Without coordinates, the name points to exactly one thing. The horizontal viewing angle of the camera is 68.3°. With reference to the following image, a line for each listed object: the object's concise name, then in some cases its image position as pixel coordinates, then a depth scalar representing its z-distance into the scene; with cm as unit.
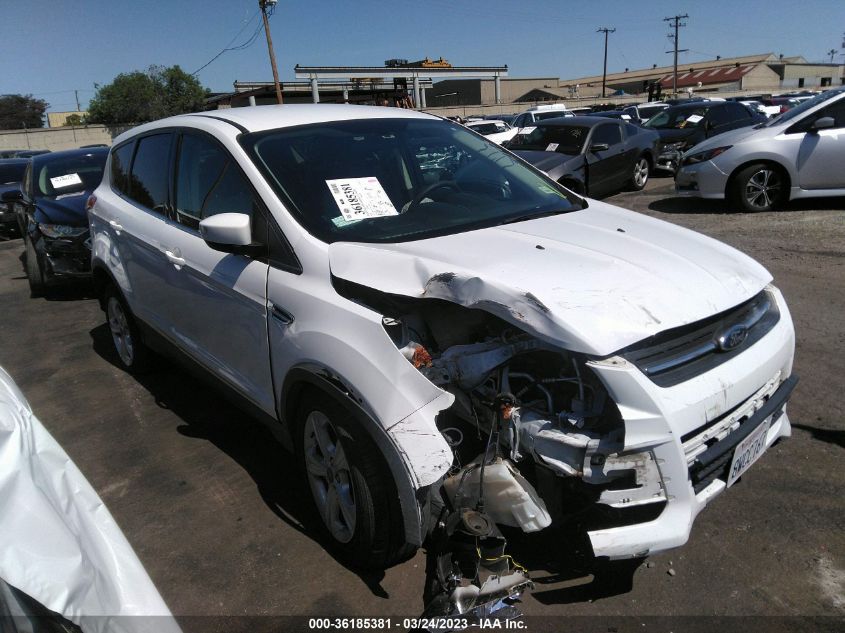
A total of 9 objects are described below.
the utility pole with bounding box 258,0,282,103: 2975
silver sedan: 790
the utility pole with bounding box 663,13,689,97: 7300
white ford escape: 207
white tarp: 133
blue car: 702
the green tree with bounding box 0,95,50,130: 6894
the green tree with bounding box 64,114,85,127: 6378
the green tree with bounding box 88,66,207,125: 5666
